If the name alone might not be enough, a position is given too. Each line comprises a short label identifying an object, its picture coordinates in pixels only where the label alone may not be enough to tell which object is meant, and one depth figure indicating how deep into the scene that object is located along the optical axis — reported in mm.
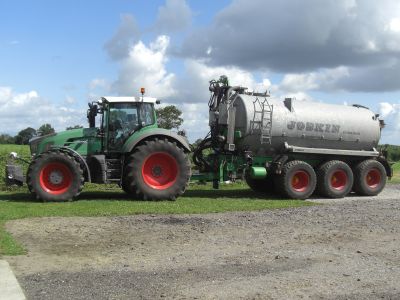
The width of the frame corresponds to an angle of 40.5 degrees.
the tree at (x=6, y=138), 56809
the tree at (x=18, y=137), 52347
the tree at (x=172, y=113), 30739
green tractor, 14039
